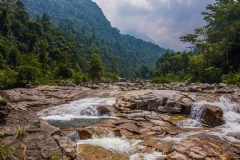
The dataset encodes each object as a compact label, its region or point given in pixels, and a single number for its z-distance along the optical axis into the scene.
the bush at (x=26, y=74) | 20.97
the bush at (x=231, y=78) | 21.96
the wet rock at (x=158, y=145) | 8.24
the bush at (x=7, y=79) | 19.81
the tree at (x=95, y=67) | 32.97
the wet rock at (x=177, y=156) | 7.51
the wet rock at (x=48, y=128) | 8.11
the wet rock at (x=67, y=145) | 7.26
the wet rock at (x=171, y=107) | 13.62
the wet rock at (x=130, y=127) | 10.47
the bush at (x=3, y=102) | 8.25
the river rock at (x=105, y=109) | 13.92
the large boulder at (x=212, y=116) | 12.17
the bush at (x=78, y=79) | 28.75
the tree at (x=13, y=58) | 31.18
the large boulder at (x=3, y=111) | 7.99
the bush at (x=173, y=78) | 34.92
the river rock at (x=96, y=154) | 7.54
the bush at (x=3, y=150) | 4.20
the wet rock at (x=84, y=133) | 9.33
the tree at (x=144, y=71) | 88.95
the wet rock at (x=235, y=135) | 9.85
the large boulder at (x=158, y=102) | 13.71
